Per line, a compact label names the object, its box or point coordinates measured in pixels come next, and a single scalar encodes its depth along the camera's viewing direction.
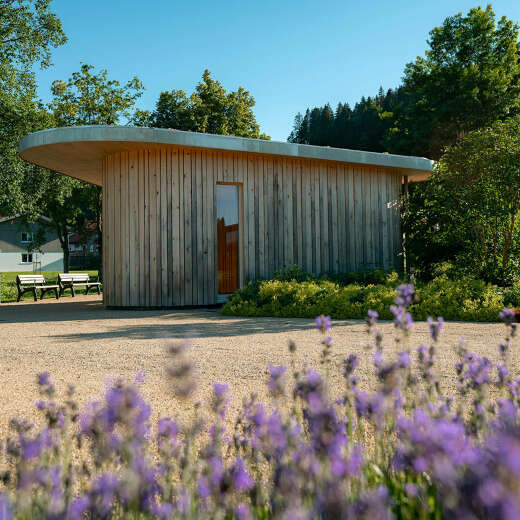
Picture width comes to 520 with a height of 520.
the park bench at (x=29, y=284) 13.90
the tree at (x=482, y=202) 9.48
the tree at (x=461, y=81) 23.53
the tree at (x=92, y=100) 20.59
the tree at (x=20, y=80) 15.58
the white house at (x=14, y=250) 42.36
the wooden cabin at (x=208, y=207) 9.57
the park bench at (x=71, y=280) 15.29
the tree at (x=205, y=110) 25.56
